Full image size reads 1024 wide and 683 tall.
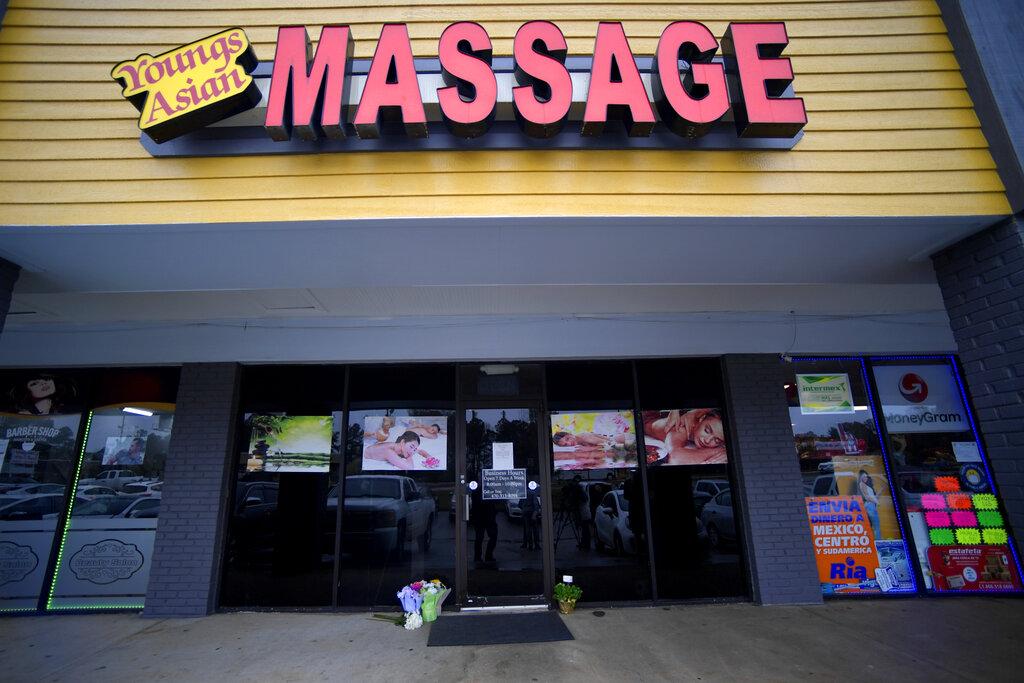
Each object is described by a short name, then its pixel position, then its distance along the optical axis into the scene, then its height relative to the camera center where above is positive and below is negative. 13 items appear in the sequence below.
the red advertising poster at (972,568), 5.61 -1.21
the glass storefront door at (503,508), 5.48 -0.37
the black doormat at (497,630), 4.48 -1.44
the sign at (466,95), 3.13 +2.39
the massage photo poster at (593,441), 5.84 +0.36
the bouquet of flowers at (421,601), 4.90 -1.23
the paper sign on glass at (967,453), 5.96 +0.08
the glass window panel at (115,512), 5.56 -0.28
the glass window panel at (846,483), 5.66 -0.23
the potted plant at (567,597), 5.20 -1.27
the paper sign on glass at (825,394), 6.09 +0.84
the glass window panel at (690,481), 5.62 -0.14
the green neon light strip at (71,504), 5.51 -0.18
